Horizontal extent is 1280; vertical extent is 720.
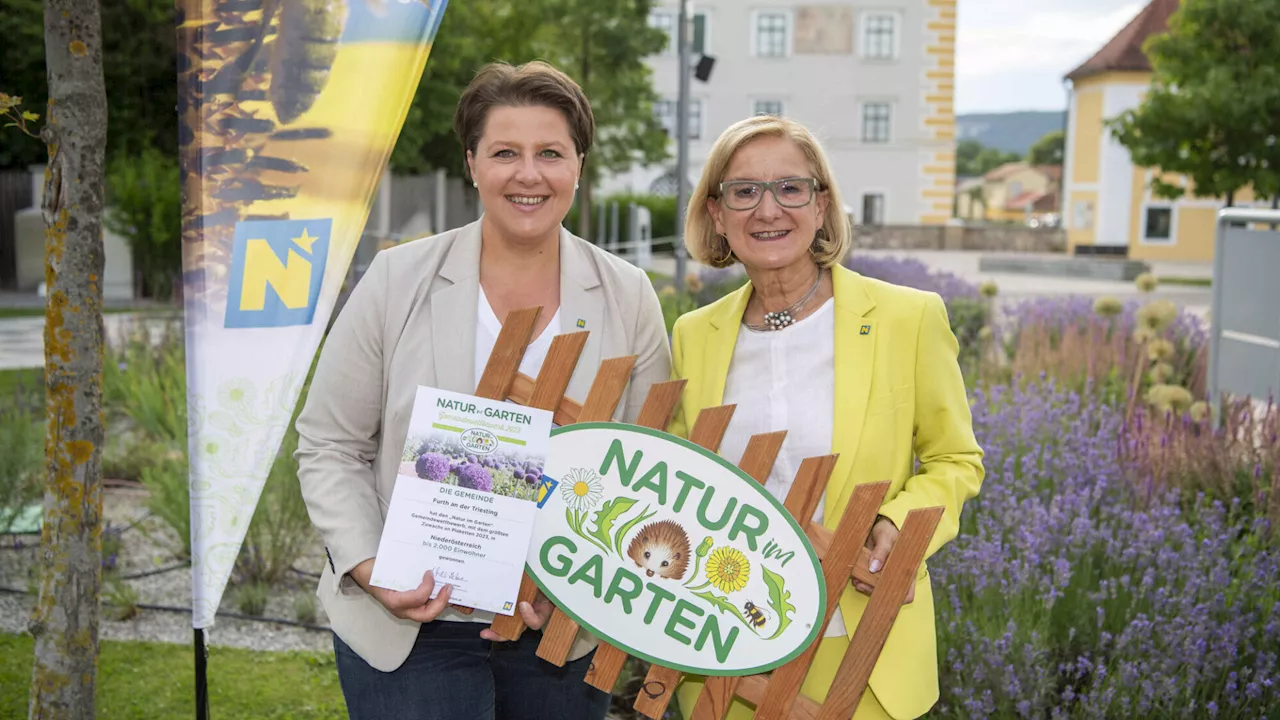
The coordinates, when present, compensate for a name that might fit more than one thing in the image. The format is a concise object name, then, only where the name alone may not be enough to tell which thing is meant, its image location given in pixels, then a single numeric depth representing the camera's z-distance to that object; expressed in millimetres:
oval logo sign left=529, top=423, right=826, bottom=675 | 2035
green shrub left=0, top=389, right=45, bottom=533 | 4918
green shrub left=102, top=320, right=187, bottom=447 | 6215
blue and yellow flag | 2693
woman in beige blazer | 2186
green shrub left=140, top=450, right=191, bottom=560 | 4812
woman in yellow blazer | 2191
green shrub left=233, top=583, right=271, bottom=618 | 4590
